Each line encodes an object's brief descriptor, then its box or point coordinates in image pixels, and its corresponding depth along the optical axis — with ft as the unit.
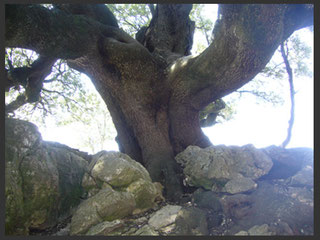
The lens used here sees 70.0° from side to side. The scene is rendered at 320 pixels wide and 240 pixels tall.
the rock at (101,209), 11.12
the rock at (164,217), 11.47
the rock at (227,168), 14.61
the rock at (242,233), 10.70
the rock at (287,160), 15.25
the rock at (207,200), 13.32
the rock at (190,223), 11.03
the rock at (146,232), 10.89
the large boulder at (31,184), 10.04
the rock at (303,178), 13.39
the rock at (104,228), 10.71
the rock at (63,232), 11.28
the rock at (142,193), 12.97
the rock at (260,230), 10.48
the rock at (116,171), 12.99
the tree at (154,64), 14.55
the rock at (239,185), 14.07
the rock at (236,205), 12.39
